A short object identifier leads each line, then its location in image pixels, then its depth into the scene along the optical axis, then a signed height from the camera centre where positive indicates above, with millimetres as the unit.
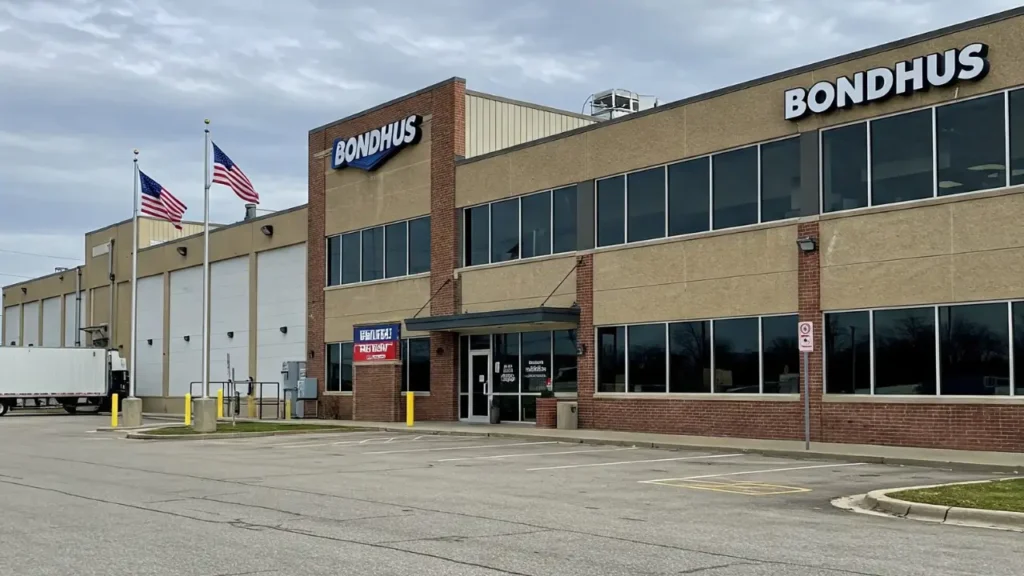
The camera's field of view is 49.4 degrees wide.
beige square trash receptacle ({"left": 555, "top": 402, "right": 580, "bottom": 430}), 30312 -1916
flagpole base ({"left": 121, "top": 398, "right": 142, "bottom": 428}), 36281 -2097
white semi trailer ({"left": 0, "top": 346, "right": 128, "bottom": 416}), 52906 -1276
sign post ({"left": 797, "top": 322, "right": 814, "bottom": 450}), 21438 +106
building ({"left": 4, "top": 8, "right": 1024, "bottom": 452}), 22078 +2298
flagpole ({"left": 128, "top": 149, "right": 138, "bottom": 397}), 38906 +2553
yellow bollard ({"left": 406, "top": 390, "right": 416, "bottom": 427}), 33544 -1754
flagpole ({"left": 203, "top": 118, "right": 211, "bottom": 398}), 33312 +3351
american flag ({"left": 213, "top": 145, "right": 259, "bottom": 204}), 34594 +5403
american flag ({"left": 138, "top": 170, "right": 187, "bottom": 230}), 38531 +5106
